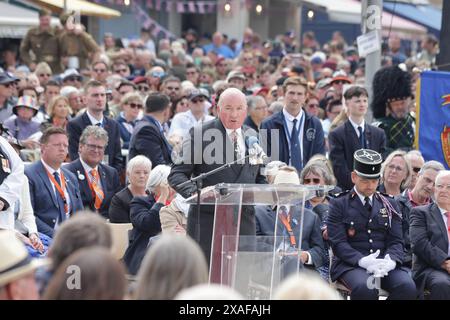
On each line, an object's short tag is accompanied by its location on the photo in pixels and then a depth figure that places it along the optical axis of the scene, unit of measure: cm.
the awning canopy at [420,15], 3603
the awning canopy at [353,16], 3102
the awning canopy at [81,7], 2228
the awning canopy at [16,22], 2339
